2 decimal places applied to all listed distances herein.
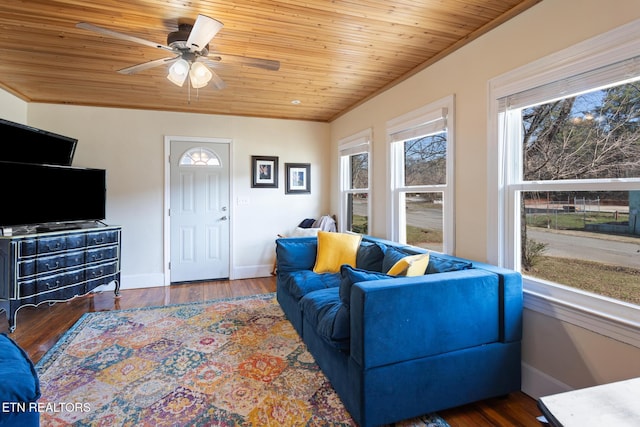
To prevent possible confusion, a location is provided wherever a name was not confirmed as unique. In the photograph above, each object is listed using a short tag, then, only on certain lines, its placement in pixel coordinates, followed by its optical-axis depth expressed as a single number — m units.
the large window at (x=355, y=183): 4.00
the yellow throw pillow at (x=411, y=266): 1.92
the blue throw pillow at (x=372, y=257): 2.80
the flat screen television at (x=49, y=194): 3.00
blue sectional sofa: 1.57
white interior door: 4.40
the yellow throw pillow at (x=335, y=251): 3.01
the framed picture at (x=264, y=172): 4.73
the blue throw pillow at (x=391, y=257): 2.48
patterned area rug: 1.77
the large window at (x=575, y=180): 1.59
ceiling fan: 1.96
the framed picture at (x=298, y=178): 4.92
